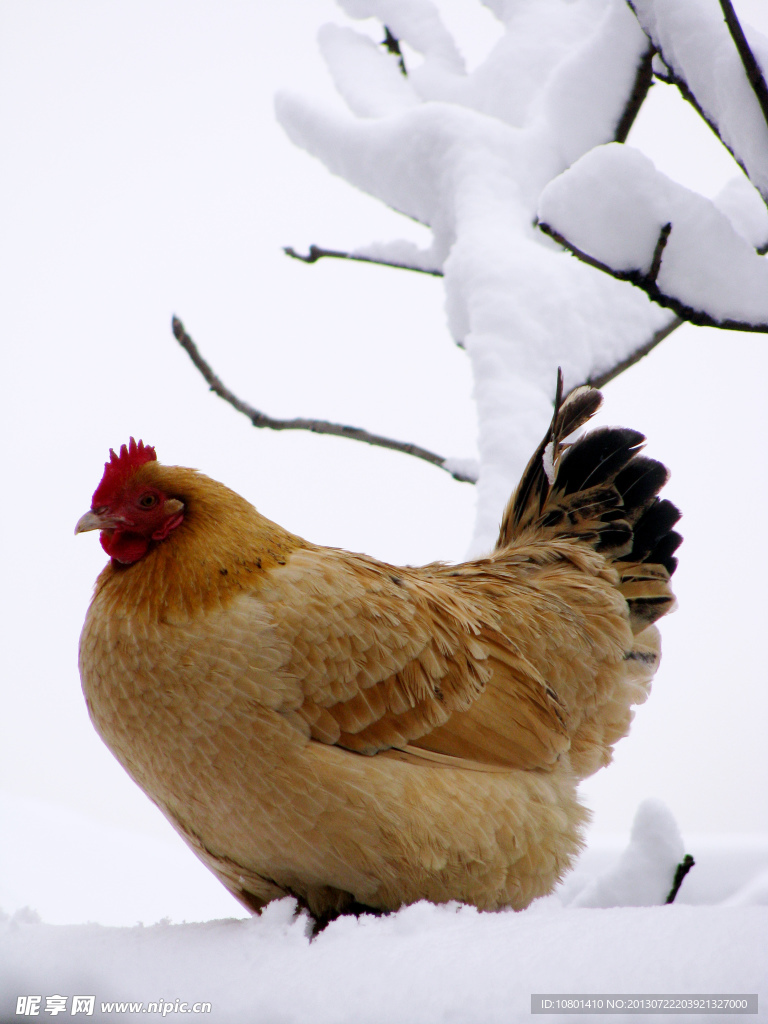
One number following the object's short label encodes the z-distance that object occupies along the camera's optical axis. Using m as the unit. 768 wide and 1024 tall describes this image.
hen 4.30
